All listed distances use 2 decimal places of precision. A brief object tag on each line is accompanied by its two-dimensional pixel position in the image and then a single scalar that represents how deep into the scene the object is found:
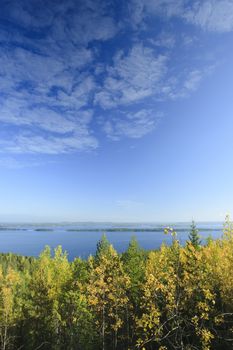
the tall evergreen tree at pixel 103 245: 52.06
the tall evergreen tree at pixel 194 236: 43.62
